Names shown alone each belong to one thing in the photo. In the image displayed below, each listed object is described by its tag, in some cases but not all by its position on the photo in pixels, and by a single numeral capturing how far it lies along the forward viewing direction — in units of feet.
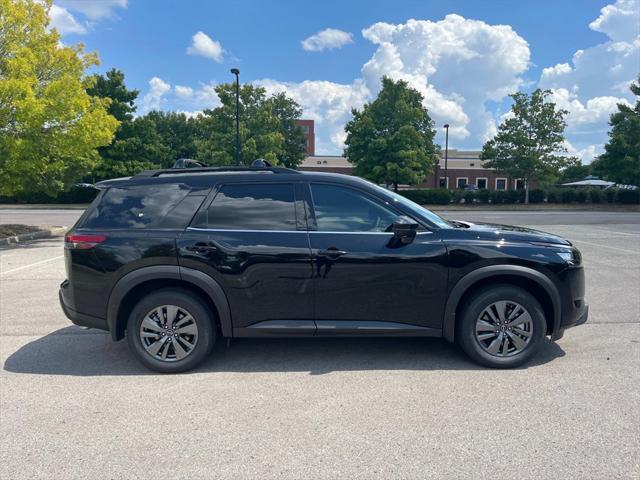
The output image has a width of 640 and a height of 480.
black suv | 12.59
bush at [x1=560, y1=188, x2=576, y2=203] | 115.44
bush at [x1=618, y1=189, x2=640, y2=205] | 112.16
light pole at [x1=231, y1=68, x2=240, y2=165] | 85.21
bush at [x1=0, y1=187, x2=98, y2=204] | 116.67
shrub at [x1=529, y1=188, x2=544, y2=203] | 116.57
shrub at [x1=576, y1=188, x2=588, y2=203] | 115.44
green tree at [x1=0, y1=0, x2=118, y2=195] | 38.01
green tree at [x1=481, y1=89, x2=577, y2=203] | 105.70
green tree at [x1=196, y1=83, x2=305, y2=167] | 101.40
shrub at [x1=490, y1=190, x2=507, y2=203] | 115.24
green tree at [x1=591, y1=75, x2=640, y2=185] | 103.96
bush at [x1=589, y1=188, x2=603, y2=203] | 114.73
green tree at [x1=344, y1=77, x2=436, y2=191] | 105.60
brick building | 196.95
